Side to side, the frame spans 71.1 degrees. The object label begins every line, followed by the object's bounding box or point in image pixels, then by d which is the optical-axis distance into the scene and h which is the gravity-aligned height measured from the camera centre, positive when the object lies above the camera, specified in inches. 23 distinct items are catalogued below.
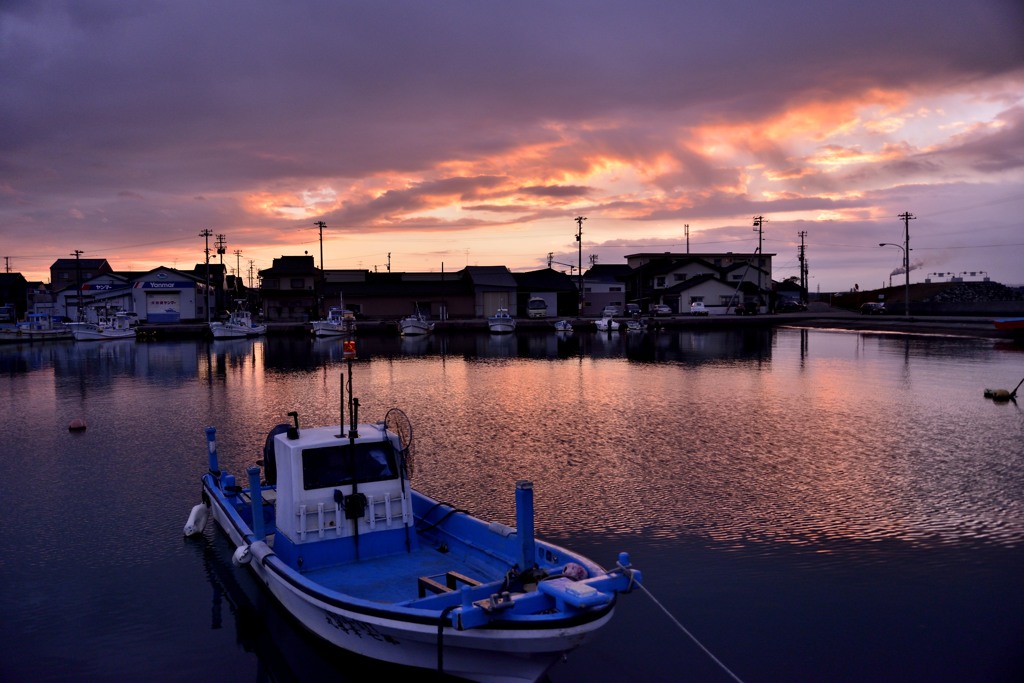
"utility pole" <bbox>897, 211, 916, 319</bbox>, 3160.2 +292.6
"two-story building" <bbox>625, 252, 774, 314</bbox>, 3769.7 +187.1
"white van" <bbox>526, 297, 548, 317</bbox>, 3511.3 +43.3
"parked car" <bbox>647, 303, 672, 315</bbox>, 3555.6 +20.6
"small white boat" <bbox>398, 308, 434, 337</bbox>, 2851.9 -31.9
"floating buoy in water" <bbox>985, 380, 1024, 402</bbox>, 1142.9 -137.0
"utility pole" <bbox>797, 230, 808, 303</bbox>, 4498.0 +303.6
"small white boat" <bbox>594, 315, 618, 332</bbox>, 3110.2 -39.6
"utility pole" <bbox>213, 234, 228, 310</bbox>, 3732.8 +158.4
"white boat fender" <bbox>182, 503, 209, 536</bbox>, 565.9 -157.5
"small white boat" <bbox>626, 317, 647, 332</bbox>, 3090.6 -45.4
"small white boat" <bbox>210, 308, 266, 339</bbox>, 2834.6 -27.4
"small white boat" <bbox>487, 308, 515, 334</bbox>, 2989.7 -31.2
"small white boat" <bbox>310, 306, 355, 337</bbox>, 2851.9 -17.6
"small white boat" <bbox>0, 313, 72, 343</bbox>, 2861.7 -27.6
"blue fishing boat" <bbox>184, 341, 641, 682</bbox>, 294.4 -127.7
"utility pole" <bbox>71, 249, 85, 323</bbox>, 3329.0 +76.1
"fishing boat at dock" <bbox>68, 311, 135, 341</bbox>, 2795.3 -25.0
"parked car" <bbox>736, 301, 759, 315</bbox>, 3636.8 +24.4
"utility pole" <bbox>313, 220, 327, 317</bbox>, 3372.3 +99.8
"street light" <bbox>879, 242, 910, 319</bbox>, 3141.0 +190.2
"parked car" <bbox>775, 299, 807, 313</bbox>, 4153.5 +37.3
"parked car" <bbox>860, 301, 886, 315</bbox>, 3484.3 +14.2
